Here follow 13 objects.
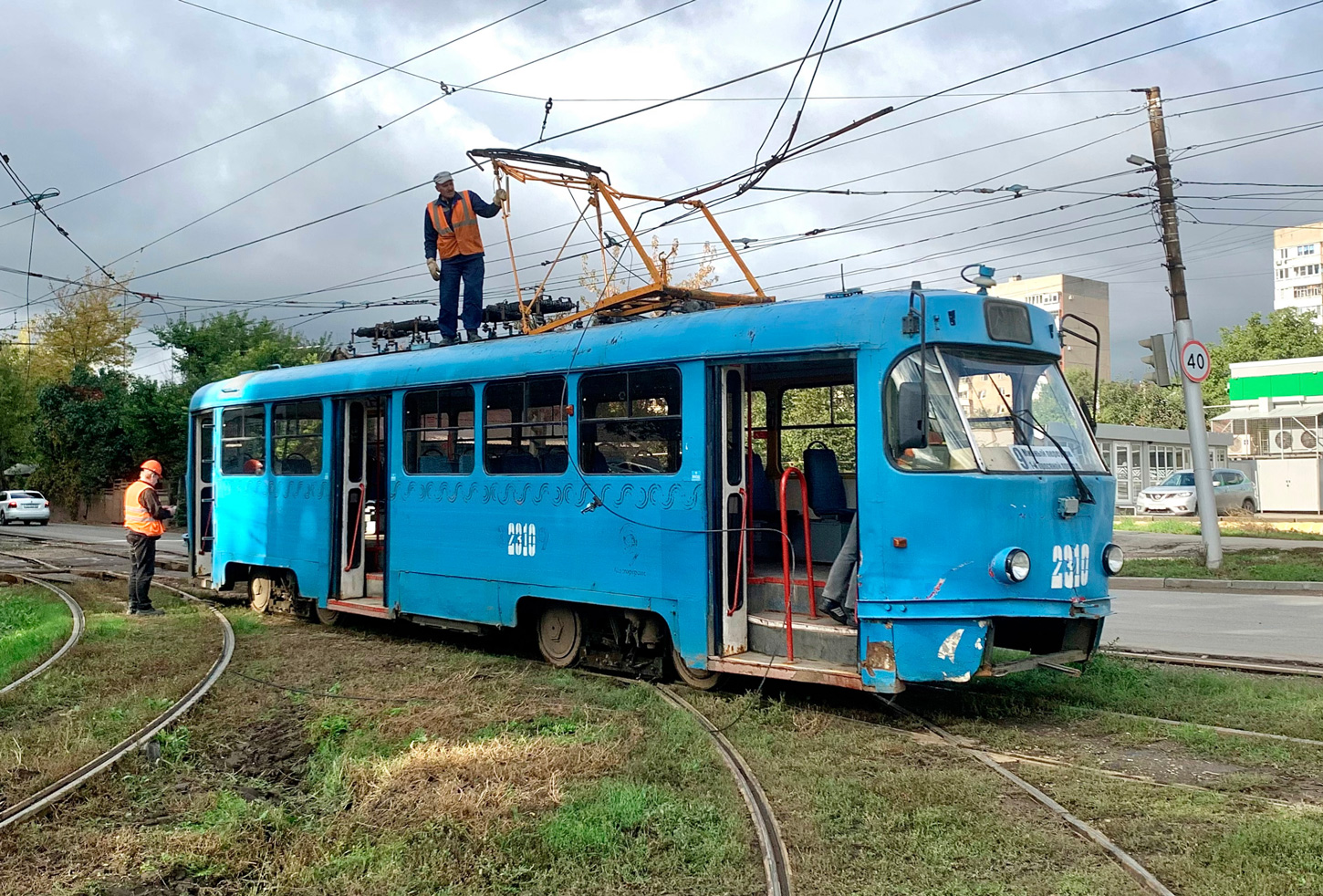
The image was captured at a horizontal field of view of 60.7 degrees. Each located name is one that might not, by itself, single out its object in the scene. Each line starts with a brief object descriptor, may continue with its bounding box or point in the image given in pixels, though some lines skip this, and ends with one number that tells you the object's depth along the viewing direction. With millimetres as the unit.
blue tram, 6844
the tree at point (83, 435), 47000
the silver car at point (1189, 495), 32594
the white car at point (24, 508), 40188
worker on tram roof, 11641
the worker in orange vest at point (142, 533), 12602
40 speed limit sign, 15867
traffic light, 16328
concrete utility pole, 16859
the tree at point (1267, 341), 54062
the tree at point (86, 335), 52031
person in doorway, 7164
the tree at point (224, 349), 42125
